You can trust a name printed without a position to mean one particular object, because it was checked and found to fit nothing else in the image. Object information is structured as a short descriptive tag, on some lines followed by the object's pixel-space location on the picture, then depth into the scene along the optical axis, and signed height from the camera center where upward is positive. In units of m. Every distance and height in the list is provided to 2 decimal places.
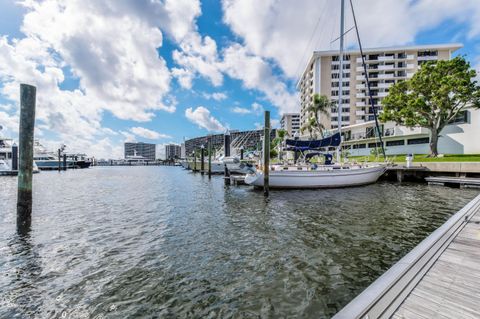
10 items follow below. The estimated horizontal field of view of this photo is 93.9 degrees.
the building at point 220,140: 78.62 +14.33
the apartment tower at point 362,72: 60.94 +24.60
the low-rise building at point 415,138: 29.84 +3.78
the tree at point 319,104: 40.59 +10.30
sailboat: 18.20 -1.08
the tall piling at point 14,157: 41.47 +0.72
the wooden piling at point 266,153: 16.42 +0.56
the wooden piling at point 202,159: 43.98 +0.21
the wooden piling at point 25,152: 8.38 +0.33
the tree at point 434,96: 26.31 +8.06
